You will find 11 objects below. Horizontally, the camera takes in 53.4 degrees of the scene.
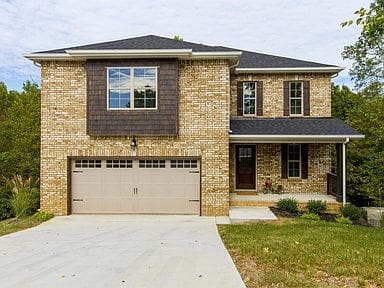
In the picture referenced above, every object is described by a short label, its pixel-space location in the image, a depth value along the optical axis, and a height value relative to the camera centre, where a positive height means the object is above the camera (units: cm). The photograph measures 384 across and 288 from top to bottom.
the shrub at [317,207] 1373 -227
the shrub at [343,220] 1273 -255
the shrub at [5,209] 1473 -254
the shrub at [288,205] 1383 -223
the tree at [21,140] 1895 +16
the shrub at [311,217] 1282 -246
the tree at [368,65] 2106 +469
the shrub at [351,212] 1336 -239
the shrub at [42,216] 1284 -247
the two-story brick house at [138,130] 1303 +47
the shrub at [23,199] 1373 -204
